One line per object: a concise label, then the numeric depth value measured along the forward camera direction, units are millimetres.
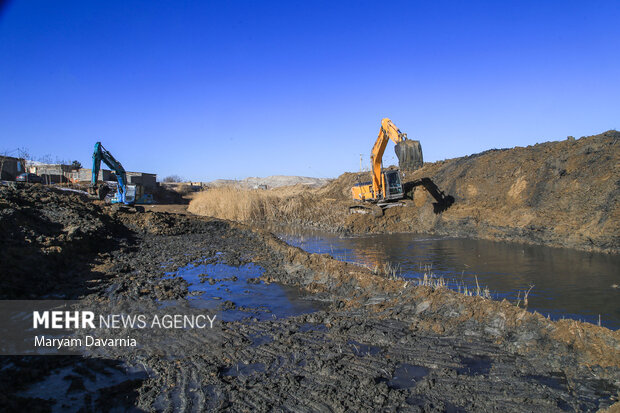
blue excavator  19250
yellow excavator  17308
